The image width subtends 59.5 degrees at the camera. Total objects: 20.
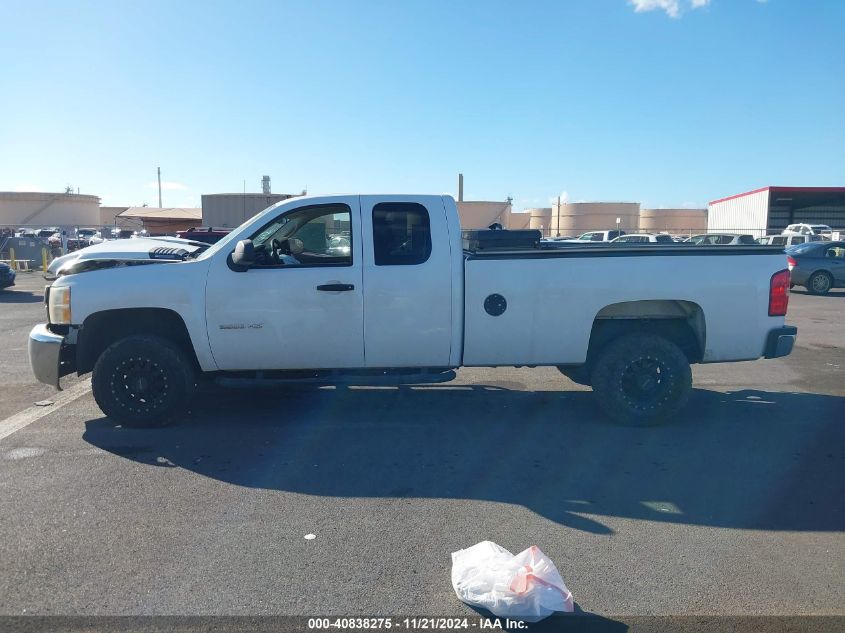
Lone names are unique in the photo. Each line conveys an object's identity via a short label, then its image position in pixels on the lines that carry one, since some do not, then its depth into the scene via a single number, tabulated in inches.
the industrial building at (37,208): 2576.3
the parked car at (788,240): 1071.6
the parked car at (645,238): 1089.4
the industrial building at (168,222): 1491.1
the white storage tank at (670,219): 2484.0
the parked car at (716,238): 1044.2
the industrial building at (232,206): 1195.3
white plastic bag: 140.4
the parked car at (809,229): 1398.9
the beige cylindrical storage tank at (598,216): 2342.5
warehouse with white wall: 1520.7
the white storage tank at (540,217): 2566.4
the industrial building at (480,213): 1860.2
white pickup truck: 253.1
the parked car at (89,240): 1336.7
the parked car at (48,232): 1848.4
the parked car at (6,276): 779.4
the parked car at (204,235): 601.3
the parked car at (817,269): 815.1
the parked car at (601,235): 1278.3
